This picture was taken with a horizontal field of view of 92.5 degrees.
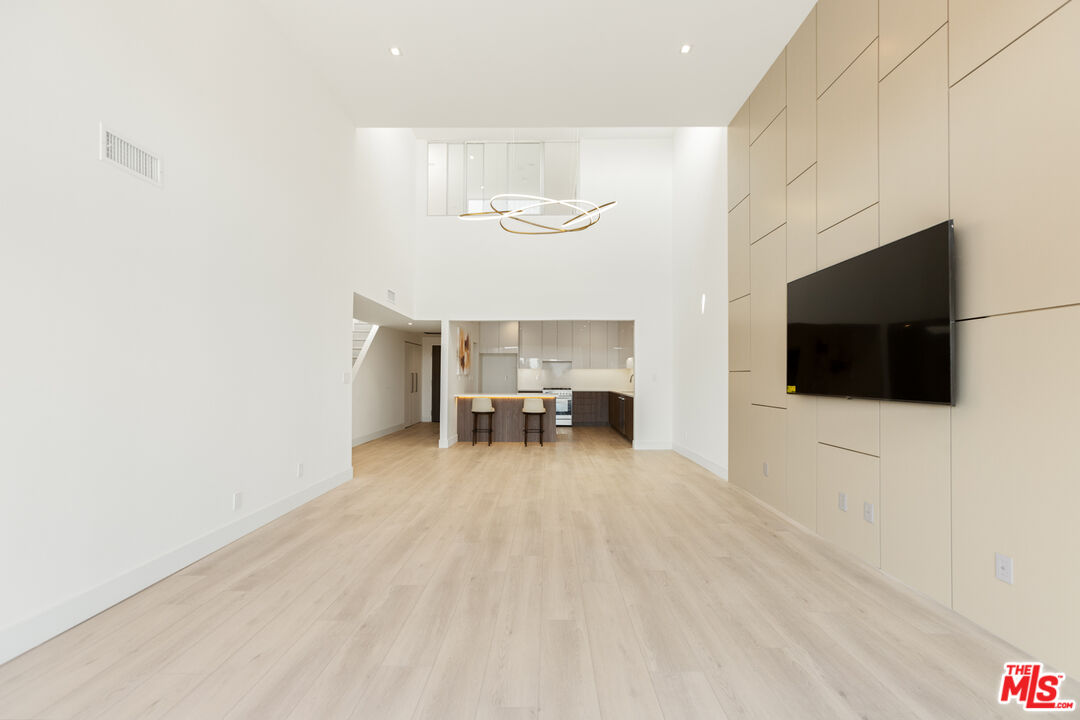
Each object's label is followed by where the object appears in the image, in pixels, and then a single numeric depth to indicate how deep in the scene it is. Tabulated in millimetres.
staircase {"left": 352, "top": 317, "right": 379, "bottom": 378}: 8141
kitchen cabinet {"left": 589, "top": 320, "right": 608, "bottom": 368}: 12477
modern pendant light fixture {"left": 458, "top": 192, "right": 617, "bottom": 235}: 8492
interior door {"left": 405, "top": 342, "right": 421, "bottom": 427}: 12102
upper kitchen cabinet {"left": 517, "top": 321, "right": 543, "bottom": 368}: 12461
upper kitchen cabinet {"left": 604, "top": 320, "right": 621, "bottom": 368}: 12492
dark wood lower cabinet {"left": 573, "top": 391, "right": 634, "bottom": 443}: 12602
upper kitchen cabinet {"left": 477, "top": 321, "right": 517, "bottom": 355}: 12516
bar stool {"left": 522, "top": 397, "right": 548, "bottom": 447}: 8906
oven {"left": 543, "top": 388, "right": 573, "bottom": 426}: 12039
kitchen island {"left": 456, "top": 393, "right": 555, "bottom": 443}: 9336
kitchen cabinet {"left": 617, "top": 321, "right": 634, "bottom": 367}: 12484
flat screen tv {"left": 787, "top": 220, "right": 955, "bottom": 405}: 2514
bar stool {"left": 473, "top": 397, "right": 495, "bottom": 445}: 9000
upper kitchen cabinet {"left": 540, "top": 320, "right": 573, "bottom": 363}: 12453
